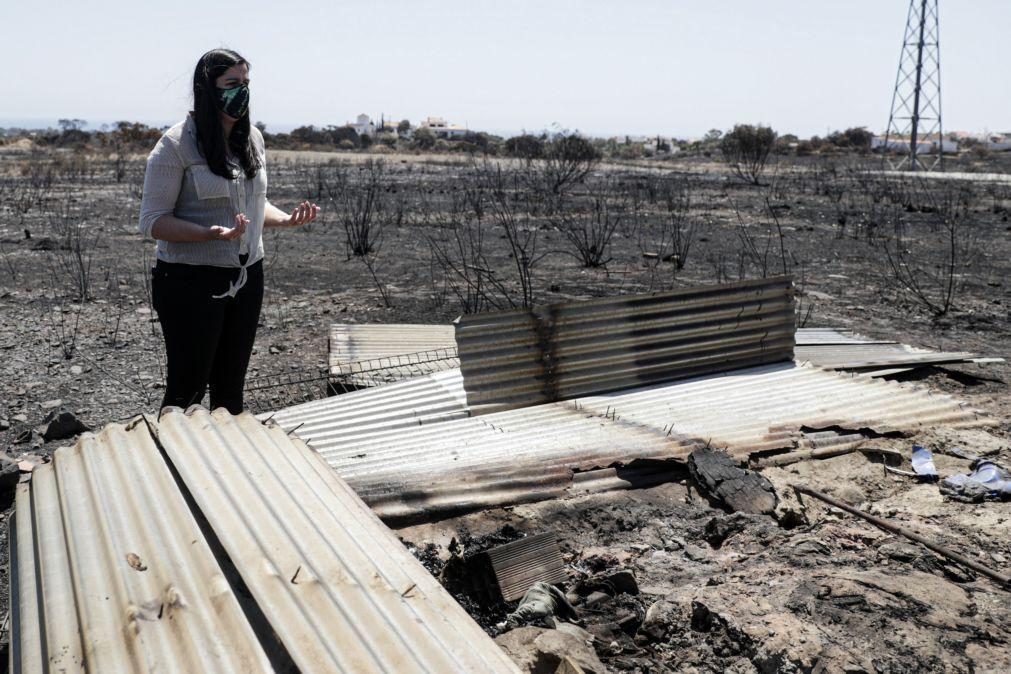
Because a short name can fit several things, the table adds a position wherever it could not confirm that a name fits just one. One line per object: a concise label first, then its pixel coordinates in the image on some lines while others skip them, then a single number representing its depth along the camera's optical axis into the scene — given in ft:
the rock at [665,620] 8.85
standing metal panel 15.03
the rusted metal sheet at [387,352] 18.08
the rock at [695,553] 10.64
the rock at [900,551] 10.07
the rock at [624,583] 9.59
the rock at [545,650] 7.95
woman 10.41
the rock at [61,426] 15.60
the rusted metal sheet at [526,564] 9.55
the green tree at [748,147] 87.86
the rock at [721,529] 11.09
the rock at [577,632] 8.57
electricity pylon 109.29
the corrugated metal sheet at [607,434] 11.95
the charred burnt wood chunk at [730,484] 11.74
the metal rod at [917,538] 9.43
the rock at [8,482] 13.32
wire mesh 17.74
